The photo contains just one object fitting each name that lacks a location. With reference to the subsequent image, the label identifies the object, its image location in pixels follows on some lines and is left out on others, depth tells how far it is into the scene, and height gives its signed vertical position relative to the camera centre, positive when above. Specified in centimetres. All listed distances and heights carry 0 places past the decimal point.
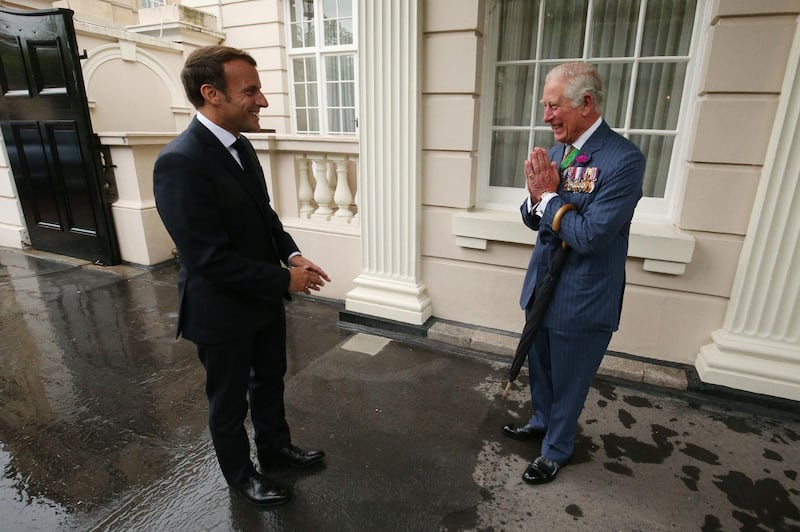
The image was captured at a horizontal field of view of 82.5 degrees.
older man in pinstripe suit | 191 -44
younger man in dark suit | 169 -47
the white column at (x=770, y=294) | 264 -101
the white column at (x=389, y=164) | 339 -29
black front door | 497 -15
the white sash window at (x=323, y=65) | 792 +106
